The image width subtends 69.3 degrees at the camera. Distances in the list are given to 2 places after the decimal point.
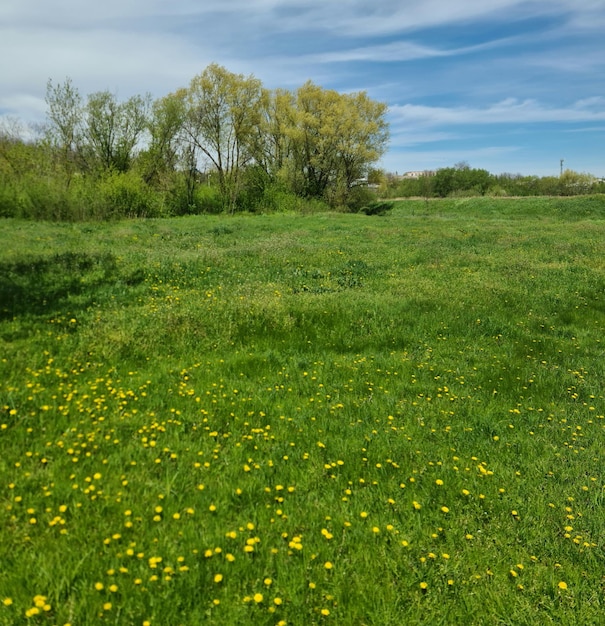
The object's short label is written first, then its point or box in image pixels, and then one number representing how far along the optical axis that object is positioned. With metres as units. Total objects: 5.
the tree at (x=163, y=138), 38.94
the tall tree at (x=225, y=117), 40.19
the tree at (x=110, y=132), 35.31
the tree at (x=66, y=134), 32.25
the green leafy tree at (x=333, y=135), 44.75
